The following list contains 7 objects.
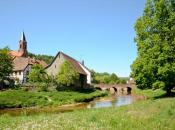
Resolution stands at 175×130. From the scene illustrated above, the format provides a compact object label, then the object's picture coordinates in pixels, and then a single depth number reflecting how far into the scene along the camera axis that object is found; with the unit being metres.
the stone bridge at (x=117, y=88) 53.36
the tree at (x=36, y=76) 39.93
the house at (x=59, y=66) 45.37
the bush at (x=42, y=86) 37.44
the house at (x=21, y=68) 47.07
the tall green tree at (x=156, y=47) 21.09
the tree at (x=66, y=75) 40.81
